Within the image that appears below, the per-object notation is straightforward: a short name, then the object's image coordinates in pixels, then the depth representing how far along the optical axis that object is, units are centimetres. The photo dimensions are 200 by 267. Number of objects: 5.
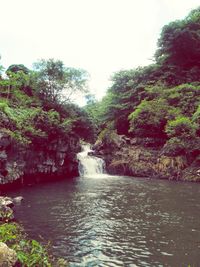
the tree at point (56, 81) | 3834
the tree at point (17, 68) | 4528
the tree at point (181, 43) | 4700
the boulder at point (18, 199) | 2072
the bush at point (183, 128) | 3547
